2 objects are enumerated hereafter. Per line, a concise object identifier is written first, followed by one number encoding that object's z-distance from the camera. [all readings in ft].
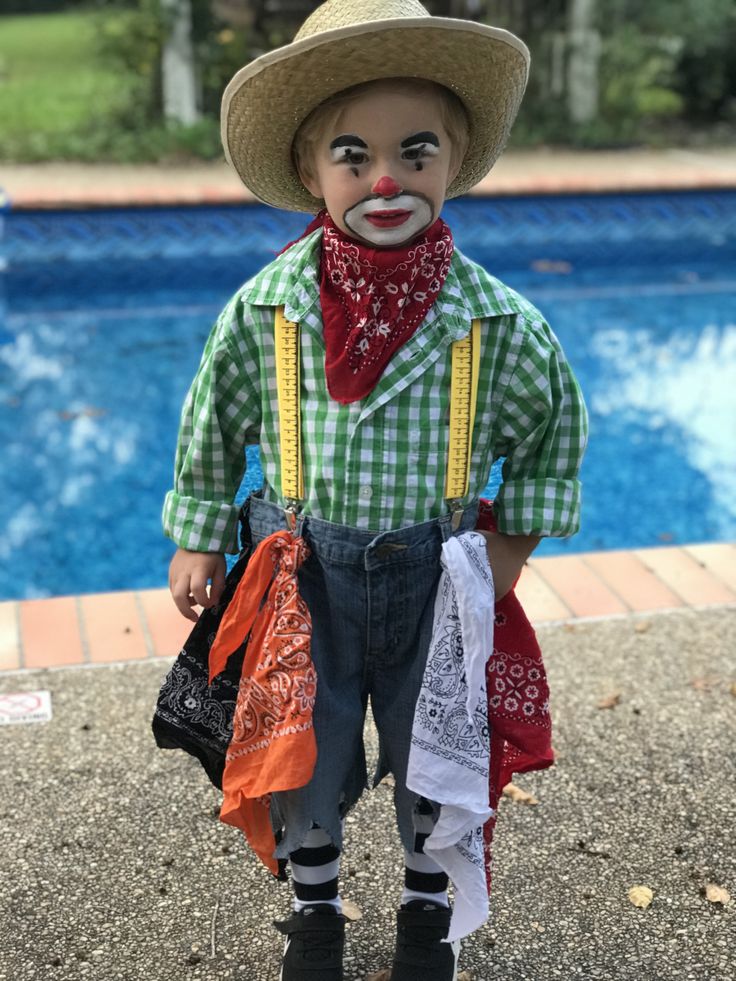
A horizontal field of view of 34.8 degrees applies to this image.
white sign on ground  8.68
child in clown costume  5.52
